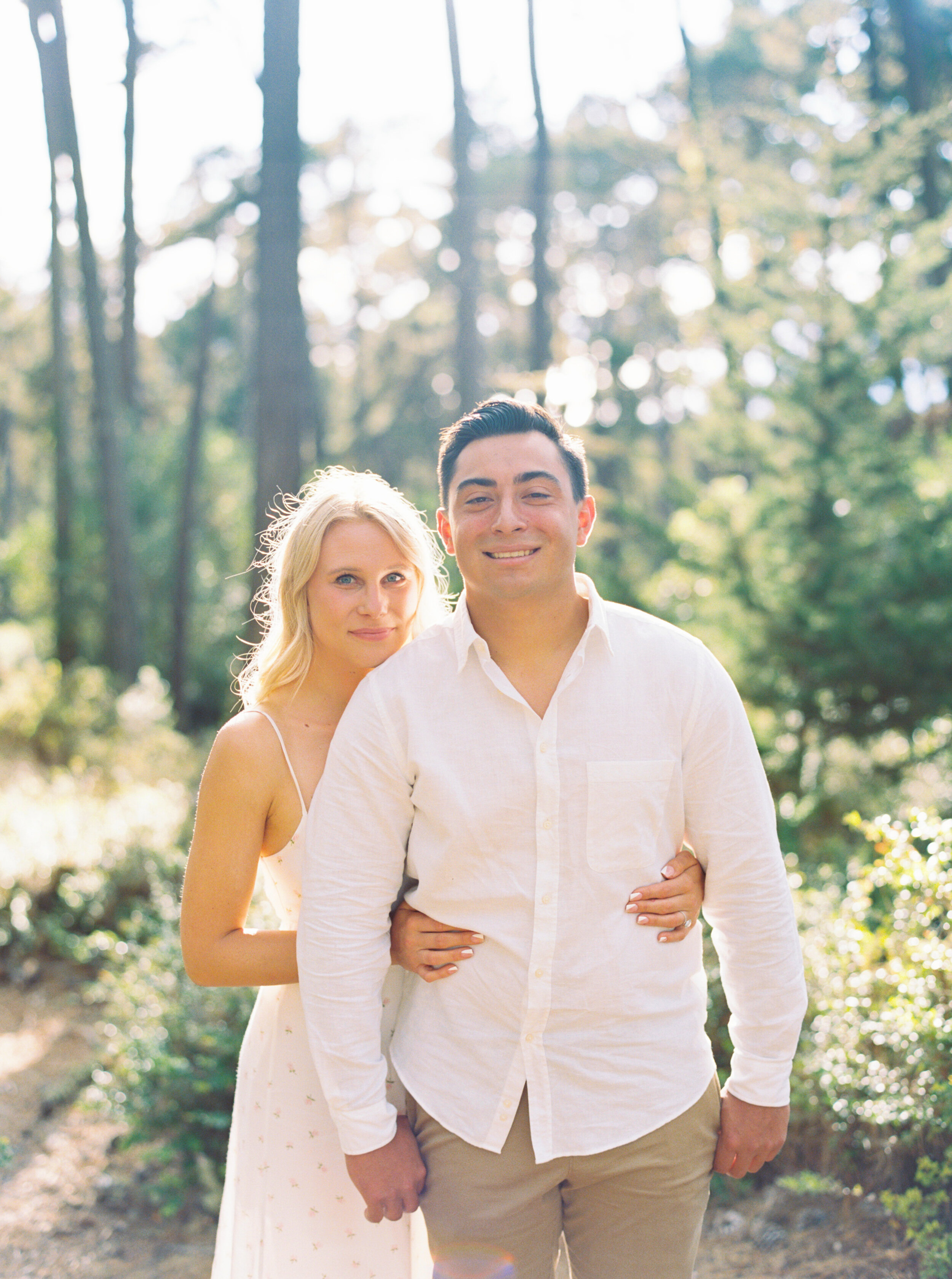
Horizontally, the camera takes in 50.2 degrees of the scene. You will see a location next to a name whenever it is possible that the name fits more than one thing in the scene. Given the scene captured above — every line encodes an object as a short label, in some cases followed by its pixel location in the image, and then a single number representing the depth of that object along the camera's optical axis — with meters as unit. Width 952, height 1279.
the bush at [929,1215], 2.76
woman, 2.12
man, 1.87
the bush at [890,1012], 2.87
